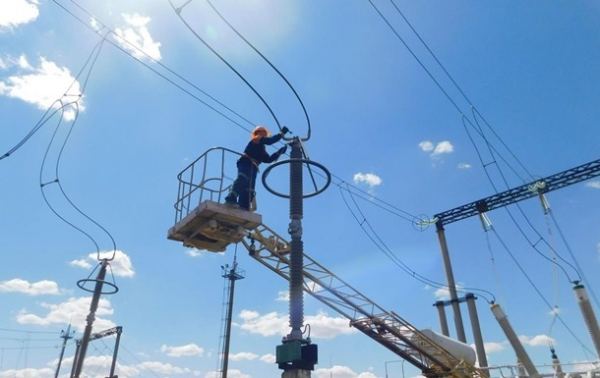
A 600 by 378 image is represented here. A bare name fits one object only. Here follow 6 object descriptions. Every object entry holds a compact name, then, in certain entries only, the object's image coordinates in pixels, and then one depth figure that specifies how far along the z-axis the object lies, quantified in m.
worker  10.14
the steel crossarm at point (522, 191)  23.12
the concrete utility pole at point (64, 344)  48.59
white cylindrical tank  18.70
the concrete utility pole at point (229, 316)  30.81
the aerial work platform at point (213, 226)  9.80
